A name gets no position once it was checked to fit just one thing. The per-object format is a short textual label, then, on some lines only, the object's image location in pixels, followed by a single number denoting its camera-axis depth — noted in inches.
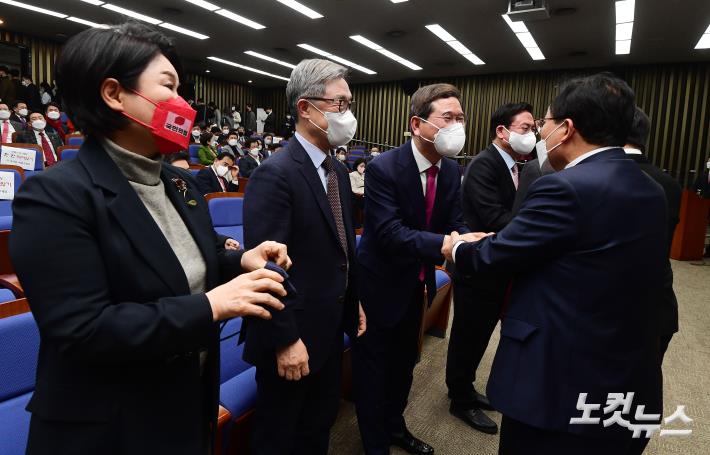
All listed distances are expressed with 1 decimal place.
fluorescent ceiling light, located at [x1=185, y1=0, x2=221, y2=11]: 300.2
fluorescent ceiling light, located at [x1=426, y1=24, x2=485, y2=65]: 328.9
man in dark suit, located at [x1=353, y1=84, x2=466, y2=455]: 68.5
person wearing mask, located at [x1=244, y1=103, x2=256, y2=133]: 568.1
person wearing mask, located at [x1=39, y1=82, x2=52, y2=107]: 382.0
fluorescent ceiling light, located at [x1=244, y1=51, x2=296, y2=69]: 442.6
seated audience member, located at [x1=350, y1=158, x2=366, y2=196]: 275.6
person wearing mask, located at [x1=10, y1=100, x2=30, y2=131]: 278.5
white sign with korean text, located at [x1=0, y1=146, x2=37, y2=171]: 157.8
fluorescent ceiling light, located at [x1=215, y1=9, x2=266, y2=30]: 321.4
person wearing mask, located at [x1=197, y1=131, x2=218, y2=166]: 305.7
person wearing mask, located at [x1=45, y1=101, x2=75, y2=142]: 296.4
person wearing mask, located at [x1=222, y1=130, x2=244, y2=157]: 346.6
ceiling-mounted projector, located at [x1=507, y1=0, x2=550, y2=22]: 245.8
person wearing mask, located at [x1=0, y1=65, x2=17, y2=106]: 337.4
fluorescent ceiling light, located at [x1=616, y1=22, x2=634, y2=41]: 301.0
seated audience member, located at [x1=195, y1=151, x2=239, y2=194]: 214.7
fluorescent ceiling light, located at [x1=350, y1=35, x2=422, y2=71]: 365.1
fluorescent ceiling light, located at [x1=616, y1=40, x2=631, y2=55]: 340.2
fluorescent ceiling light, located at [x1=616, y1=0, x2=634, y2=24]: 261.0
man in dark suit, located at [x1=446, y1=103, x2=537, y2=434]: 83.0
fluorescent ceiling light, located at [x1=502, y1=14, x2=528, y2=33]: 302.2
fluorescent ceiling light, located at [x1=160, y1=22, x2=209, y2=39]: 357.7
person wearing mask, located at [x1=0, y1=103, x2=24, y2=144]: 247.6
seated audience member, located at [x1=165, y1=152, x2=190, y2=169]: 186.5
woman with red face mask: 27.6
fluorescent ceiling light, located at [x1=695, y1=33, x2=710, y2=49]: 317.7
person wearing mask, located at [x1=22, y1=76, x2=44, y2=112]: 357.1
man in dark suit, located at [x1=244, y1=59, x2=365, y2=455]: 49.3
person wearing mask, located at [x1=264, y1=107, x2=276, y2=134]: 558.6
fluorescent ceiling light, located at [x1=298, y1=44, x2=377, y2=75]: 400.3
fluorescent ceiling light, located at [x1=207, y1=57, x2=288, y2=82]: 478.3
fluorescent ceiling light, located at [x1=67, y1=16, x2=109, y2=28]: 362.9
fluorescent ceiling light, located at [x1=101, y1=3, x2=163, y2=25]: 323.6
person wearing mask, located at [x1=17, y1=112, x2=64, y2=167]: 235.1
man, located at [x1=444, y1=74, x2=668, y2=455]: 43.1
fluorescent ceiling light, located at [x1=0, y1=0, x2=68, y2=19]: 330.0
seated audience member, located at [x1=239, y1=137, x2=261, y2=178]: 299.2
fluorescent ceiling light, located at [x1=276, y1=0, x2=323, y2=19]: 293.3
